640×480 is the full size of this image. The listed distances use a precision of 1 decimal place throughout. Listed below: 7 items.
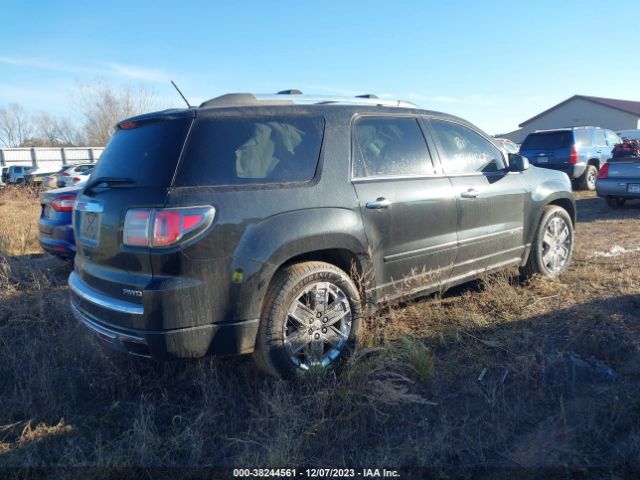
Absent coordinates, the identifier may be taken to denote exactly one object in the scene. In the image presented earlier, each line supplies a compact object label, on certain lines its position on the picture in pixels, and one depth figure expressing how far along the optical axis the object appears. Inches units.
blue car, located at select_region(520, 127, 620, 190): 534.6
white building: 1601.9
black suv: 108.2
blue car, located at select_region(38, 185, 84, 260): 221.3
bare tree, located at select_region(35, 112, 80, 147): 2301.9
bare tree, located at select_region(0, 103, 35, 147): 2404.9
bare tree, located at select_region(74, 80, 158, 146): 1605.3
